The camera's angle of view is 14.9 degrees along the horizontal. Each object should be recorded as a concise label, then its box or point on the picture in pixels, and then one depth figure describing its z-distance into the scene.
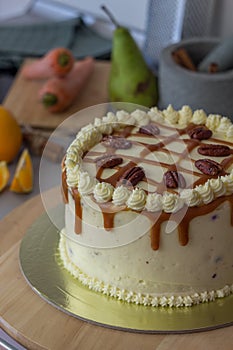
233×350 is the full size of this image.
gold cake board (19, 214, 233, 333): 0.79
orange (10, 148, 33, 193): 1.04
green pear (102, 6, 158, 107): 1.12
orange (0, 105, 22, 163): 1.07
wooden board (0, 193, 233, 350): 0.77
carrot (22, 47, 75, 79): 1.16
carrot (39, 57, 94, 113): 1.13
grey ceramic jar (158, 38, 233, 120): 1.03
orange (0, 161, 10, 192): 1.05
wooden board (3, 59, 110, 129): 1.13
